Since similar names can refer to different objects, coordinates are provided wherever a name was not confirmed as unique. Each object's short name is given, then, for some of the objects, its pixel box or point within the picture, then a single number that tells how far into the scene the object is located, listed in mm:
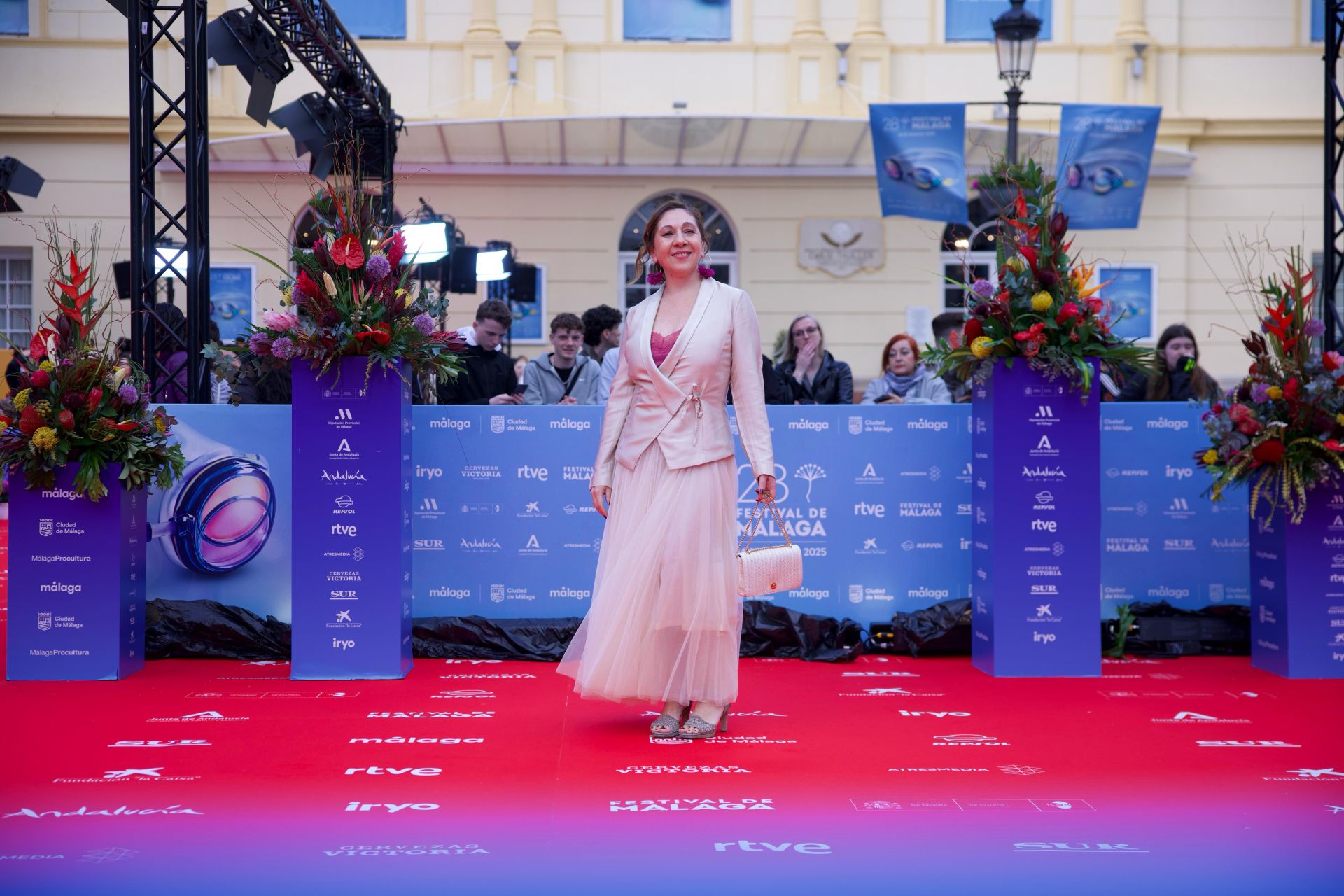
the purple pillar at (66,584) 6004
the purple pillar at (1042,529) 6168
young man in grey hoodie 8328
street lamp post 10289
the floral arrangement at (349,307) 5977
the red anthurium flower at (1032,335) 6047
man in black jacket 8289
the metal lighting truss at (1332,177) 8688
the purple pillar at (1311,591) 6176
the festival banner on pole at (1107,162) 13422
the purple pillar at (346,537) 6051
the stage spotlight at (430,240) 11781
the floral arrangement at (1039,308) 6113
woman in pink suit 4793
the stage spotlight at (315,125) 11531
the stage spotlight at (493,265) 13320
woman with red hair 8203
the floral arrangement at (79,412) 5930
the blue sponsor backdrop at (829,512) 6891
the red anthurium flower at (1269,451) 6105
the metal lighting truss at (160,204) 7621
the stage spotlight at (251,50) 9344
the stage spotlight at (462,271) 13523
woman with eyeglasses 8266
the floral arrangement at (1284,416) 6125
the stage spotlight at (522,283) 14014
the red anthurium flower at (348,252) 5992
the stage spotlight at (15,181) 13070
